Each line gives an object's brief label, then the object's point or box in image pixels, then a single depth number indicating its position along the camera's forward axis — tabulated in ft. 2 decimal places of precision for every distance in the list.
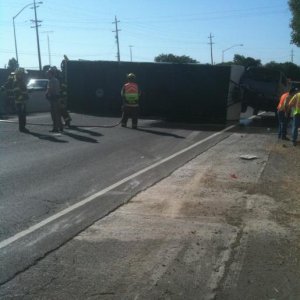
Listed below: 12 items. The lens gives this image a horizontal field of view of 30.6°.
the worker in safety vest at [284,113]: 51.44
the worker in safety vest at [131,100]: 58.49
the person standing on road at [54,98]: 52.85
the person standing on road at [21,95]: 53.47
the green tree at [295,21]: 139.87
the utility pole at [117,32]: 277.13
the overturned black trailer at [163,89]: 62.03
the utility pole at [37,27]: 219.12
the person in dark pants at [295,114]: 47.03
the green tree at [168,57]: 319.45
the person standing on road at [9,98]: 69.87
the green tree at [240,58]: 261.65
